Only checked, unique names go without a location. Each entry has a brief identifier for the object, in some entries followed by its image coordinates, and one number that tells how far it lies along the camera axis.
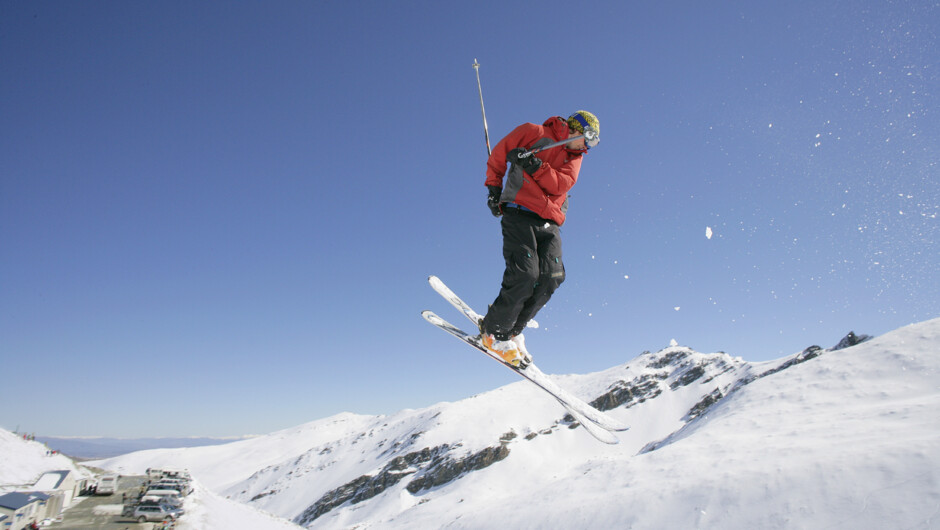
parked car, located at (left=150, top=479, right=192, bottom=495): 25.80
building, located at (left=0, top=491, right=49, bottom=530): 15.83
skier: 6.08
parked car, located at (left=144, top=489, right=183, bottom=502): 23.42
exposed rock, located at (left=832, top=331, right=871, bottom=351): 56.24
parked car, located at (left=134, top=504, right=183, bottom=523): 21.94
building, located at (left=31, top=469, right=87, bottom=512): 21.72
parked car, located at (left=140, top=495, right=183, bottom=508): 22.75
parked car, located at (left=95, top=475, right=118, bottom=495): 28.69
